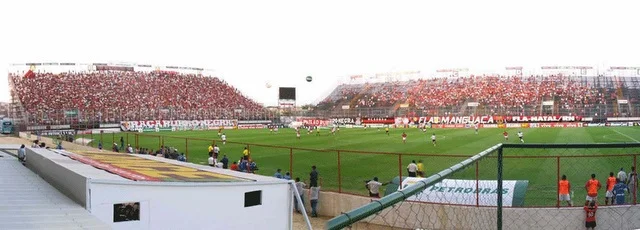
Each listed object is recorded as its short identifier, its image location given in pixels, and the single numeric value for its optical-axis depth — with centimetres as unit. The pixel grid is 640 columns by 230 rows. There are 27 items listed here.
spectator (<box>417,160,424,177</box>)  1693
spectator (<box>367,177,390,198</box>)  1415
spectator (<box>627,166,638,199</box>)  1278
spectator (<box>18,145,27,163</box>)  1590
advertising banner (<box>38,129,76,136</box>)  5561
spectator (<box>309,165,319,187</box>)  1549
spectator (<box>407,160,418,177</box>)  1647
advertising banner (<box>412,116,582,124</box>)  7038
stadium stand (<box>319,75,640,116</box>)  7348
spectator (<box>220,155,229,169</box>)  2168
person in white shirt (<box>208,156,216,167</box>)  2088
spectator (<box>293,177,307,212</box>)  1542
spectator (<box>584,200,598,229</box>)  1244
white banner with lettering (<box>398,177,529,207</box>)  1320
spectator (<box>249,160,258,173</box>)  1940
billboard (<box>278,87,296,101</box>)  8225
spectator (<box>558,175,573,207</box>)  1323
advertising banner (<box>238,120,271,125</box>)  8479
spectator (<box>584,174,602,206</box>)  1274
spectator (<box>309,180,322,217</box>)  1520
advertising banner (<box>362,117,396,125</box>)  8031
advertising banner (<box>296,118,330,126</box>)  8534
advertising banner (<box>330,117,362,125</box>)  8481
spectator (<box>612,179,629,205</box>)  1319
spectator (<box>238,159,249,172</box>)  1952
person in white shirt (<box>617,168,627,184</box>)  1443
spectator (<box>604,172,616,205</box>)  1370
